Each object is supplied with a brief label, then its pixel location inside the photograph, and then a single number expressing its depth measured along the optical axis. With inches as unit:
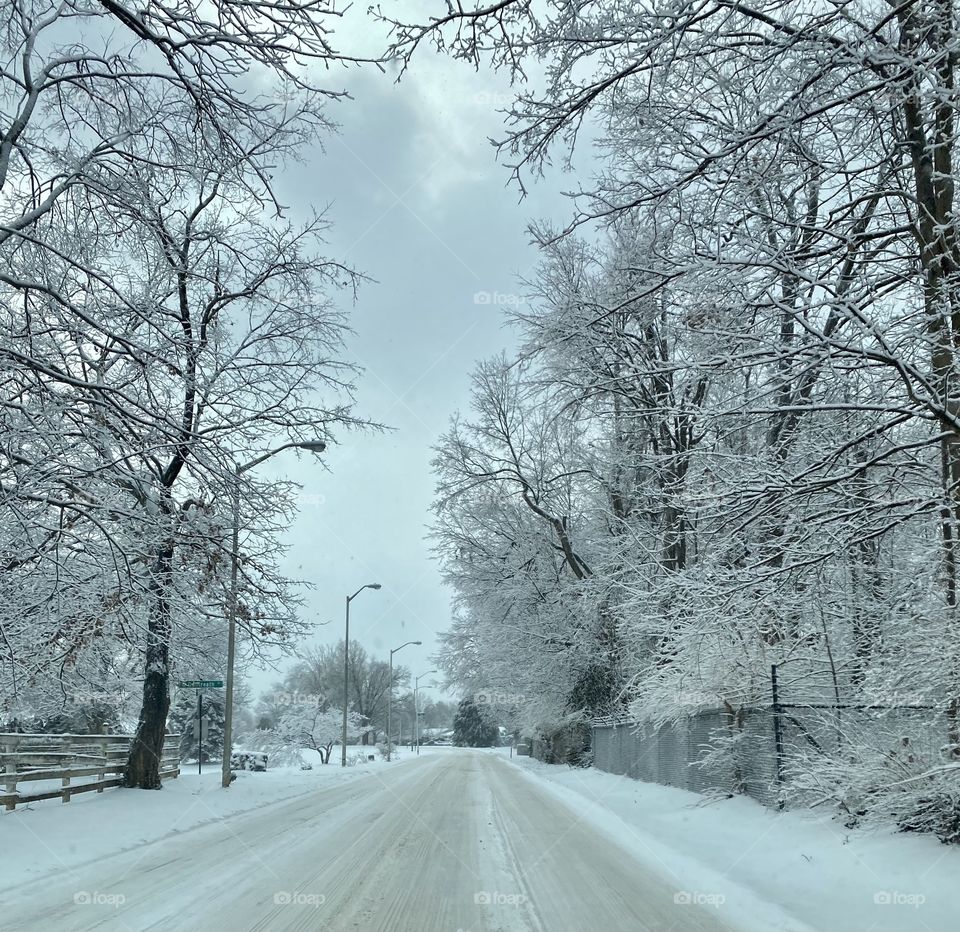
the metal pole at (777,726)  471.8
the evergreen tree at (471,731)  4237.2
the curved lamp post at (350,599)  1656.0
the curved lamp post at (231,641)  577.0
